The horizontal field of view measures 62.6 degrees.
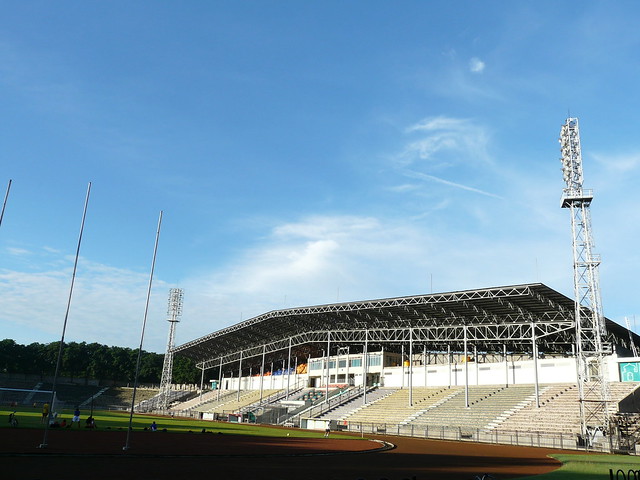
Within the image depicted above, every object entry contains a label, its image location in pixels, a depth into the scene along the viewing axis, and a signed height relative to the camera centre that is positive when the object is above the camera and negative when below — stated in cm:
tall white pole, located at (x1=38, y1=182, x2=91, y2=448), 2669 +460
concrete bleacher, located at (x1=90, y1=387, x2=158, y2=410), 12303 -361
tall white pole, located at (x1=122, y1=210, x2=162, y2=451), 2744 +431
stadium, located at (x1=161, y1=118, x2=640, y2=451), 4800 +435
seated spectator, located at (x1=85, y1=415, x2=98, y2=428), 4675 -385
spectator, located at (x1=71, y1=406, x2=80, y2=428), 4866 -342
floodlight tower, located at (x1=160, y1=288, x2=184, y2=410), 11071 +818
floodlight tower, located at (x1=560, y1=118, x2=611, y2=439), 4575 +948
